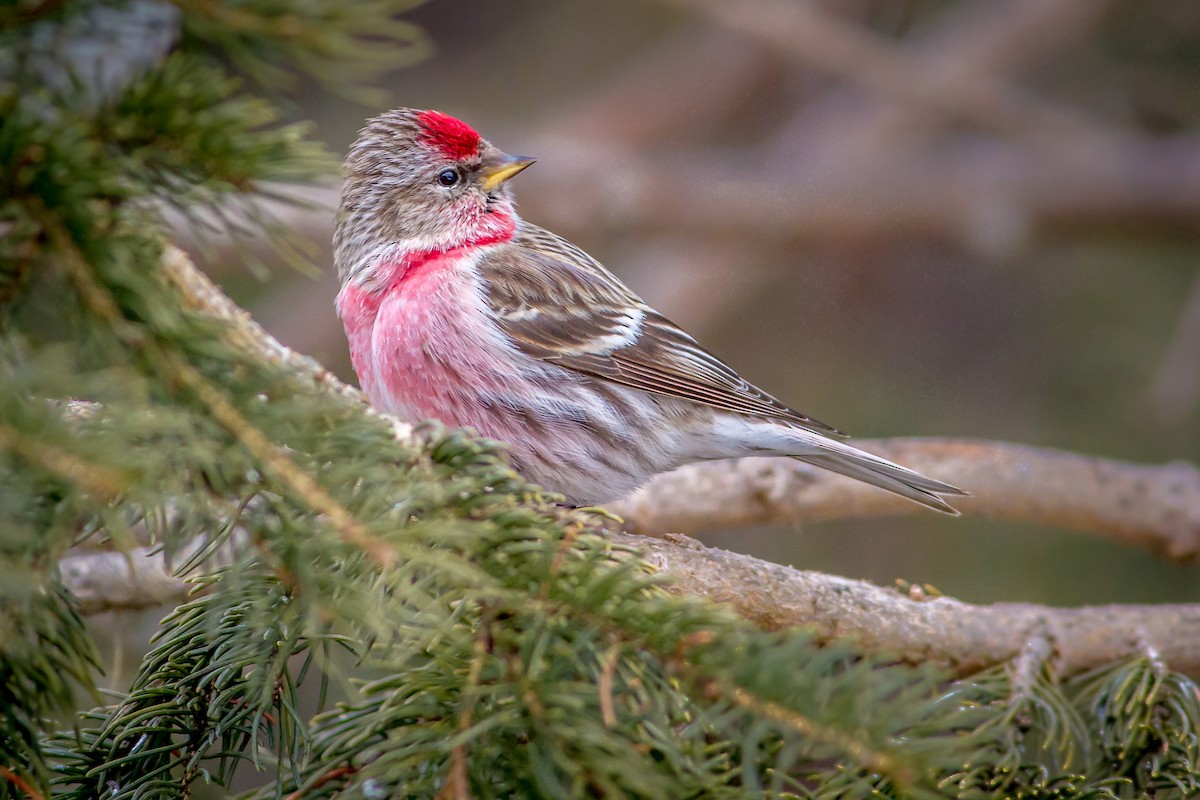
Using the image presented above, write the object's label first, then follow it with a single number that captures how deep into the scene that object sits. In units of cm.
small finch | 524
